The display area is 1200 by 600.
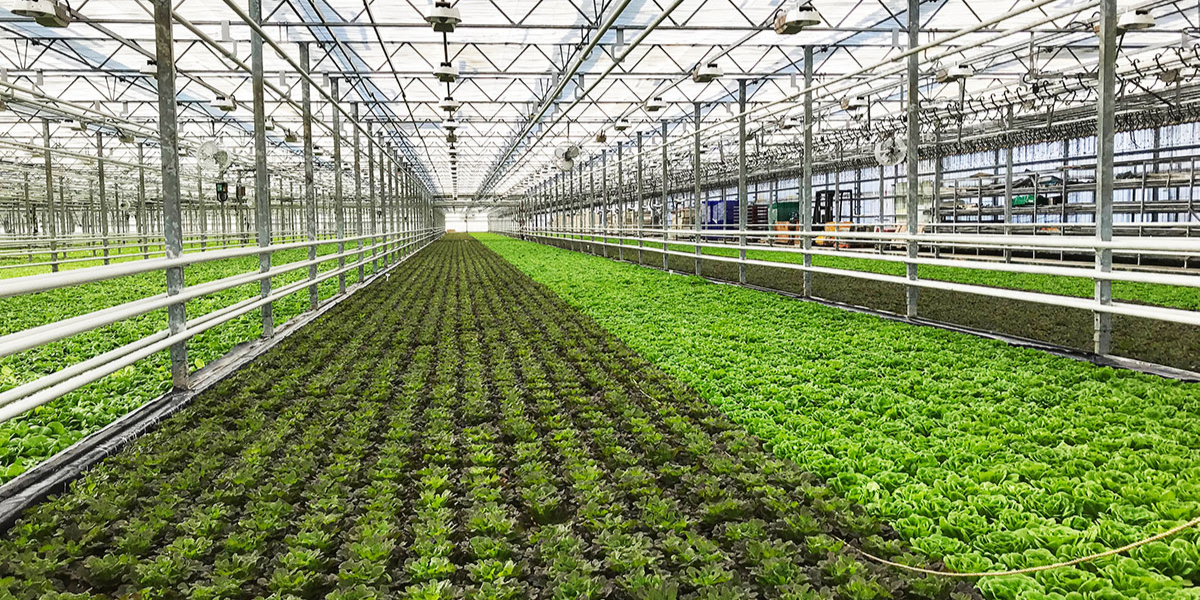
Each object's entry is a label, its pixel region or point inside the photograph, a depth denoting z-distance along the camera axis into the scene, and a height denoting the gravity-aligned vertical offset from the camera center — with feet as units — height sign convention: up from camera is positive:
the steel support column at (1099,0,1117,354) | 20.97 +2.00
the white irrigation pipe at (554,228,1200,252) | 17.29 -0.13
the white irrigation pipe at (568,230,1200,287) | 17.39 -0.94
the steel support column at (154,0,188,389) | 18.35 +1.97
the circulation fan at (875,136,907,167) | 46.91 +5.27
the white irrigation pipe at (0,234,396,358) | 10.37 -1.09
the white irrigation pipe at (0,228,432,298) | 10.41 -0.32
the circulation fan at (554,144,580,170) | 73.10 +8.59
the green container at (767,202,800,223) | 102.57 +4.03
